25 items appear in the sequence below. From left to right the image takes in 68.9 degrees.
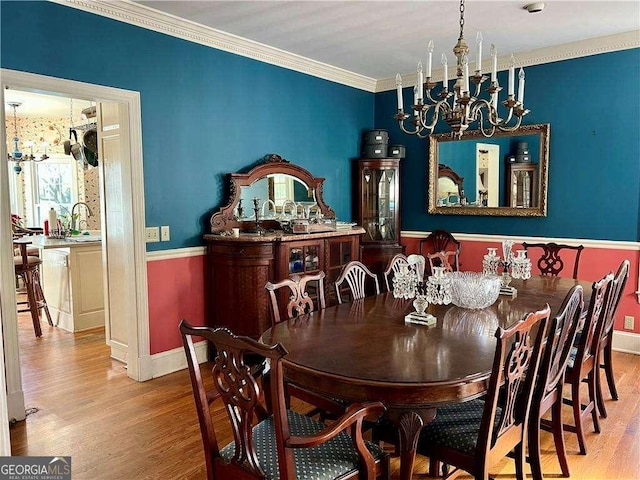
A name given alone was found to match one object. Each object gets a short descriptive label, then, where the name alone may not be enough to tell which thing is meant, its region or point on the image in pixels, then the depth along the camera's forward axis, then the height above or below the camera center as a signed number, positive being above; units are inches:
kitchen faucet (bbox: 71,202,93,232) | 221.6 -5.5
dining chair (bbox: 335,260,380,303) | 117.3 -18.4
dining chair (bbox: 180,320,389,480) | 55.8 -29.5
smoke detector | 128.3 +54.8
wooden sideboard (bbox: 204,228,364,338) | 143.3 -19.9
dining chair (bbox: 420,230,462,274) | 199.6 -16.3
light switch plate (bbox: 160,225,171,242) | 141.1 -7.5
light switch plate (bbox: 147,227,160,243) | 137.8 -7.4
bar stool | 182.4 -25.1
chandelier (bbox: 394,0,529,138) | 96.5 +23.0
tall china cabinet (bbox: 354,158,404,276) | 206.1 -0.4
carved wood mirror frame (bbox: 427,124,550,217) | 174.1 +11.2
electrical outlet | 160.9 -41.2
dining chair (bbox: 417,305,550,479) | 64.8 -34.4
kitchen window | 306.4 +15.3
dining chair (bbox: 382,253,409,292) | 123.7 -15.4
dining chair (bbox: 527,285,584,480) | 75.2 -29.3
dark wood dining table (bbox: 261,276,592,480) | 63.1 -23.0
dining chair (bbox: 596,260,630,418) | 106.7 -32.0
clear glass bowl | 98.1 -18.4
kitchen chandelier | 256.3 +32.9
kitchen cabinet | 188.4 -30.0
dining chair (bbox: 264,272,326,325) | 93.6 -18.8
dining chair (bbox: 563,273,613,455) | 92.7 -33.9
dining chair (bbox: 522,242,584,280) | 150.9 -17.1
